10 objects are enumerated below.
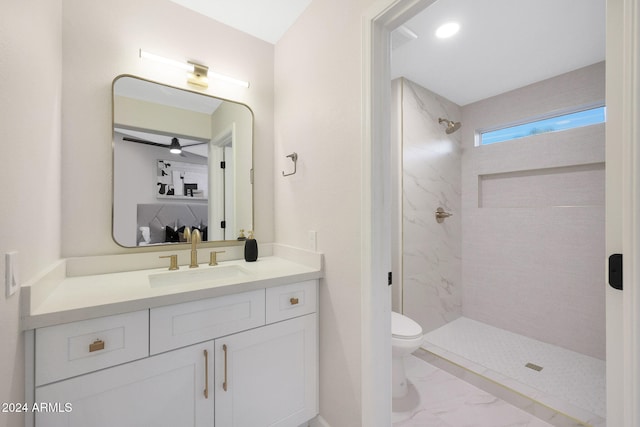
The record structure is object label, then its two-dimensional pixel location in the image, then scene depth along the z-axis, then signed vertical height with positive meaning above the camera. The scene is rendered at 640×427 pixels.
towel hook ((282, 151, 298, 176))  1.67 +0.36
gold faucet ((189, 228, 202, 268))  1.58 -0.19
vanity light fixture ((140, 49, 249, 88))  1.53 +0.91
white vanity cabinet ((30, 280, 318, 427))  0.89 -0.62
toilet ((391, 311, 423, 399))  1.65 -0.83
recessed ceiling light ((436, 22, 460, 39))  1.71 +1.24
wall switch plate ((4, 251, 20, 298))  0.71 -0.16
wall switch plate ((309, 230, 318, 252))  1.51 -0.15
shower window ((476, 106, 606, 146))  2.22 +0.84
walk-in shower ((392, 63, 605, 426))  2.13 -0.26
